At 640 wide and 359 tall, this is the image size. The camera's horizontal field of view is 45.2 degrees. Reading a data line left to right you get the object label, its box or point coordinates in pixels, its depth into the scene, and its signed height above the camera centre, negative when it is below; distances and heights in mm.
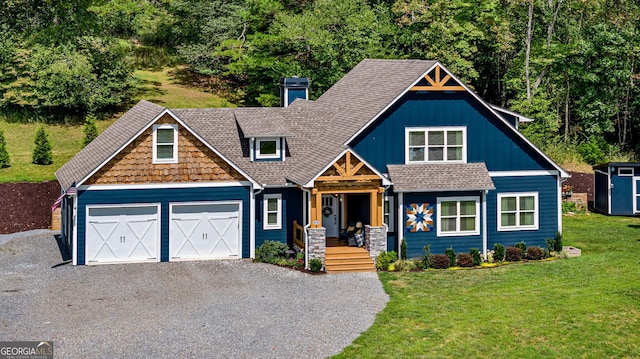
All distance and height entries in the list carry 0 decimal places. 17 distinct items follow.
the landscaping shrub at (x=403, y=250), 28328 -2441
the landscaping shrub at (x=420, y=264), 27719 -2902
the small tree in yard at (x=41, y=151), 44875 +1970
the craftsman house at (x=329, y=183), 27516 +24
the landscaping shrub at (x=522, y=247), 29297 -2431
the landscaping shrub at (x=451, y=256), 28109 -2649
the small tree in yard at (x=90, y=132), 45812 +3145
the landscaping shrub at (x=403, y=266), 27438 -2939
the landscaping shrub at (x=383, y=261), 27484 -2758
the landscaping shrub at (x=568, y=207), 40688 -1244
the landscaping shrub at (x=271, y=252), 28203 -2490
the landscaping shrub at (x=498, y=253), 28859 -2605
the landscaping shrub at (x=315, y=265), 26594 -2800
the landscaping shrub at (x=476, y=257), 28234 -2692
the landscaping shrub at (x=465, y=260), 28062 -2806
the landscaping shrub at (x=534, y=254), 29156 -2670
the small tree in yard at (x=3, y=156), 43581 +1641
